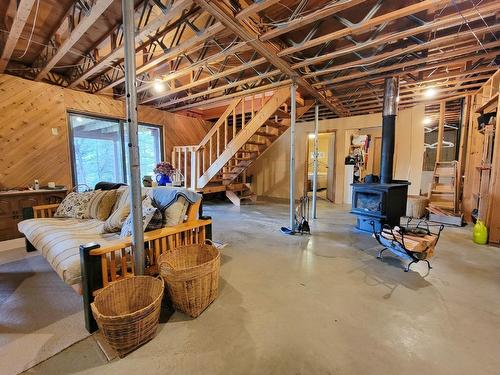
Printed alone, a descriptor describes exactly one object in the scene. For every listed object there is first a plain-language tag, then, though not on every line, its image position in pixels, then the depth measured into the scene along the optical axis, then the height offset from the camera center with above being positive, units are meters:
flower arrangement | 3.65 -0.07
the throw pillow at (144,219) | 2.06 -0.50
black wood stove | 3.55 -0.41
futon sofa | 1.62 -0.69
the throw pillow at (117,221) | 2.37 -0.58
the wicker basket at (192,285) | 1.71 -0.93
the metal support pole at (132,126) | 1.63 +0.28
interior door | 6.84 -0.10
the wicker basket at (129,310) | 1.38 -0.97
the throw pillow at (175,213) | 2.27 -0.48
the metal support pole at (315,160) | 4.70 +0.09
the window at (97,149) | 4.71 +0.34
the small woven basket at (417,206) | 4.83 -0.88
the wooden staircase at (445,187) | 4.82 -0.49
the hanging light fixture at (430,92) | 4.47 +1.47
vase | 3.68 -0.23
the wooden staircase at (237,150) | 4.75 +0.37
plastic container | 3.32 -1.01
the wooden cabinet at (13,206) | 3.42 -0.63
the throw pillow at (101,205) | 2.87 -0.52
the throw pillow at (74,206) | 3.01 -0.55
